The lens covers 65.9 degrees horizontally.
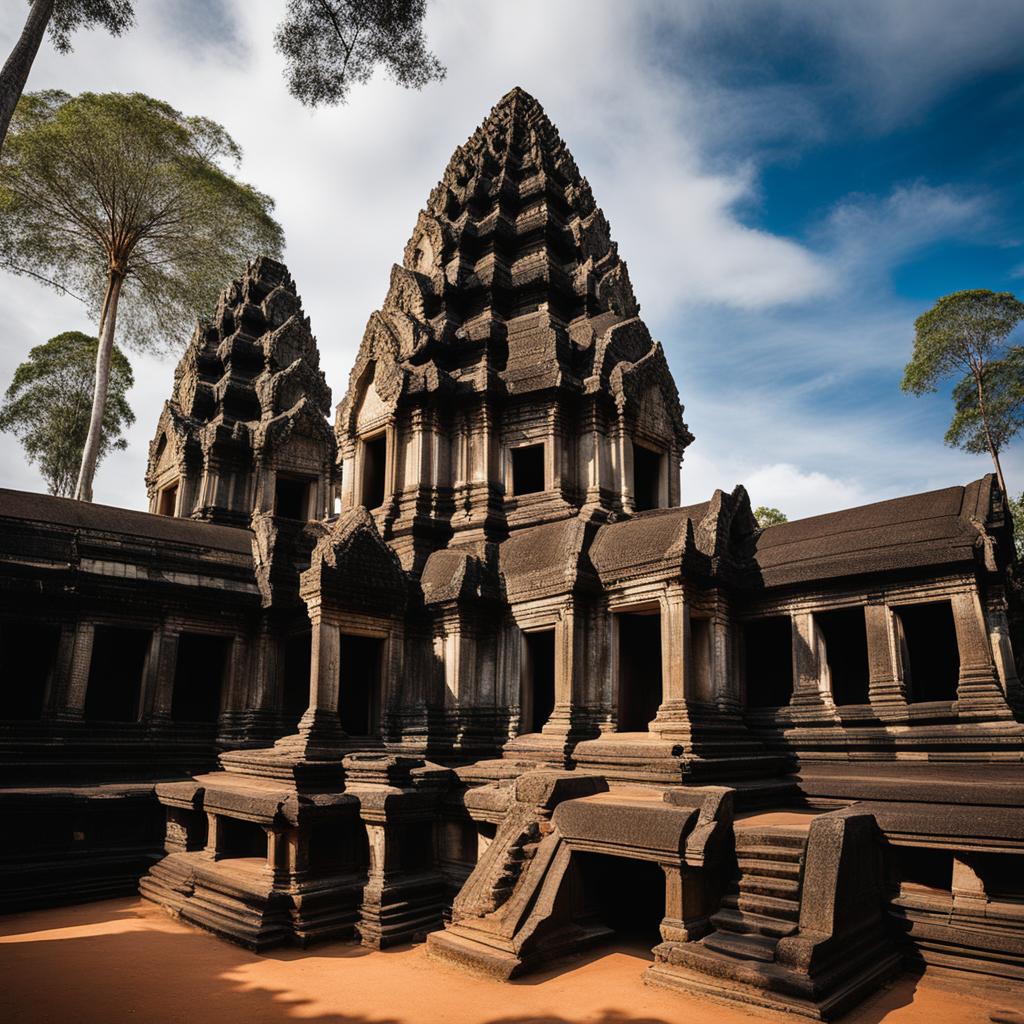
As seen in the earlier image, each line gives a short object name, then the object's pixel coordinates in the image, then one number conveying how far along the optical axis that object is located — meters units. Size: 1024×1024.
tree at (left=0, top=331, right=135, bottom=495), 38.97
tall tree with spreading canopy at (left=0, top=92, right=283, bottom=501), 24.53
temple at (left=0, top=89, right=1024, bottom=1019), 8.36
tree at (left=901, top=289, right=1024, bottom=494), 29.23
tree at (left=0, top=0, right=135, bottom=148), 9.62
